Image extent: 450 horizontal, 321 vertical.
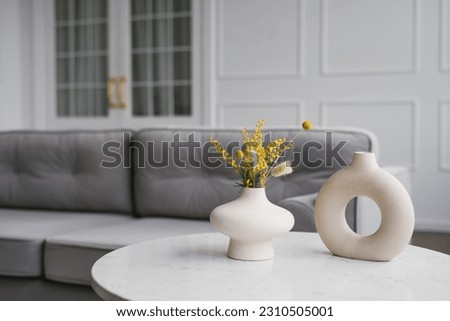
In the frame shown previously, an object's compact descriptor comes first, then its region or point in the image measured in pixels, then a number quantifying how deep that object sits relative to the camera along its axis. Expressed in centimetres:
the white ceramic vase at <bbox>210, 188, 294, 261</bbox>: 118
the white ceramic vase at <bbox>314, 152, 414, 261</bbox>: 118
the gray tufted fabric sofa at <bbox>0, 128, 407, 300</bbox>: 192
